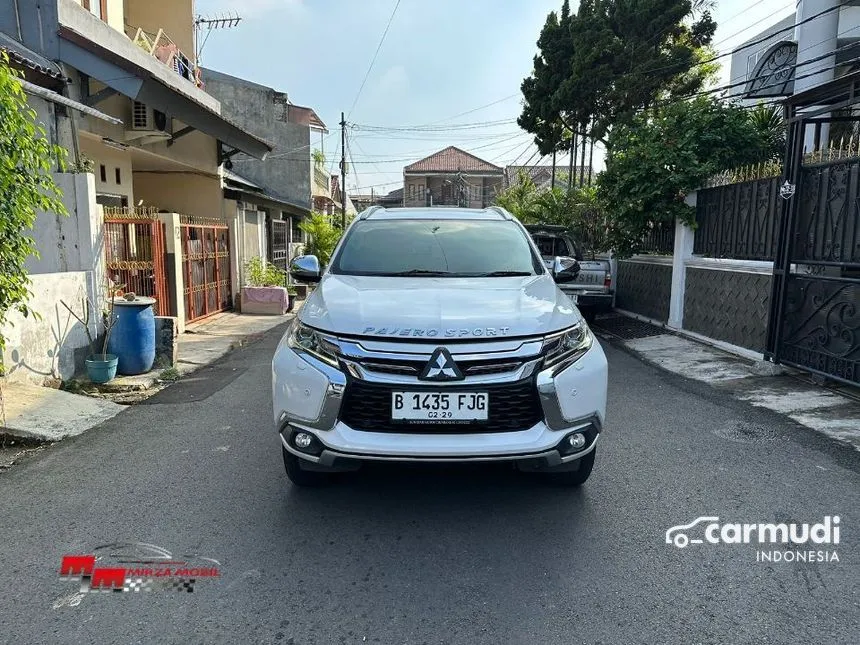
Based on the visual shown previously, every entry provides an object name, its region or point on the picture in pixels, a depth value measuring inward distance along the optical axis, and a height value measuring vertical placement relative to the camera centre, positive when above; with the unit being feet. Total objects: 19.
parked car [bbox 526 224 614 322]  37.47 -1.10
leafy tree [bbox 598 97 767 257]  30.91 +5.31
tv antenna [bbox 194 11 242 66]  82.23 +30.50
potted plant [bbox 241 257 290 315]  45.09 -3.81
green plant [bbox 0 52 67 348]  14.20 +1.46
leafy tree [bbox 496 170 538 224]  64.49 +7.01
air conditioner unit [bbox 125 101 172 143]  32.63 +6.51
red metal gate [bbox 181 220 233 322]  37.29 -1.43
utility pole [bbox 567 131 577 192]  68.59 +12.28
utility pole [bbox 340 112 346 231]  98.89 +14.31
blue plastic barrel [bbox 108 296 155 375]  23.17 -3.46
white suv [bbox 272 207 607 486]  10.11 -2.22
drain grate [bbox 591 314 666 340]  33.50 -4.25
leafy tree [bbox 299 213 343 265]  64.03 +1.35
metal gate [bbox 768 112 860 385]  18.97 -0.36
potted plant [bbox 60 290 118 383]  21.83 -4.16
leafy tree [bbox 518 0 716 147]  56.03 +18.46
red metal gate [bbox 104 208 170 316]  29.81 -0.35
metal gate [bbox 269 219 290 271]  69.82 +0.60
